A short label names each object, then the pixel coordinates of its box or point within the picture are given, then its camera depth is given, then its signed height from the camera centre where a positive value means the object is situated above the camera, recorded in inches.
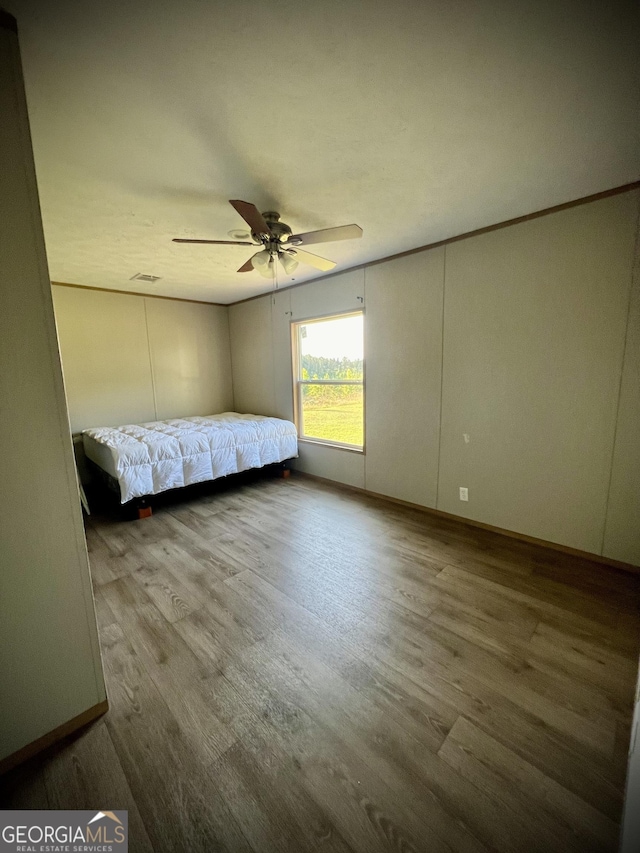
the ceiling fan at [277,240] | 74.0 +35.4
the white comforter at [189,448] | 123.6 -31.2
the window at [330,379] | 151.3 -2.5
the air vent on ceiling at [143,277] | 147.2 +46.2
